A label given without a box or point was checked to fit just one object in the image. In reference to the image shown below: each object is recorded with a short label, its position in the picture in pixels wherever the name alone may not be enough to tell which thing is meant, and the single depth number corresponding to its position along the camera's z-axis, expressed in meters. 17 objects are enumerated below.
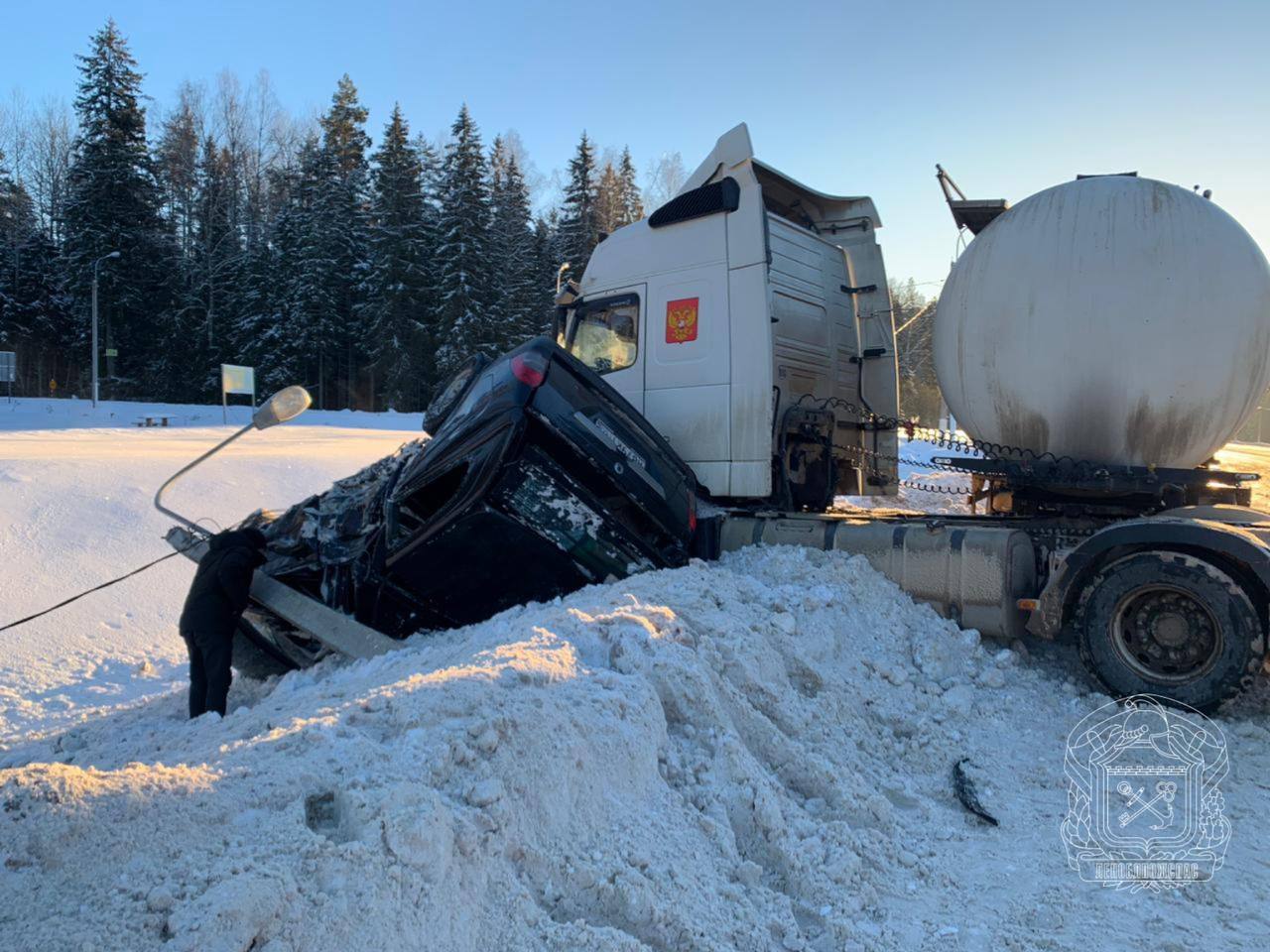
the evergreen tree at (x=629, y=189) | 50.88
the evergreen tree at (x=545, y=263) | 45.03
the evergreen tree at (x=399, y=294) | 40.06
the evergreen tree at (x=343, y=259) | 43.25
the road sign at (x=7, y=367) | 30.34
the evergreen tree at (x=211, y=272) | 44.84
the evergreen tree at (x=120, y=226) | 41.16
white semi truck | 4.63
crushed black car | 5.11
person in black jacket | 5.01
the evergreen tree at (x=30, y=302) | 42.91
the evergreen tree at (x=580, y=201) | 45.47
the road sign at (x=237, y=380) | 25.58
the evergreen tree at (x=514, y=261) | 42.09
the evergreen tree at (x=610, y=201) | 47.41
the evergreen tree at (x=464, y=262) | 38.84
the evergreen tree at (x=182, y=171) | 51.75
